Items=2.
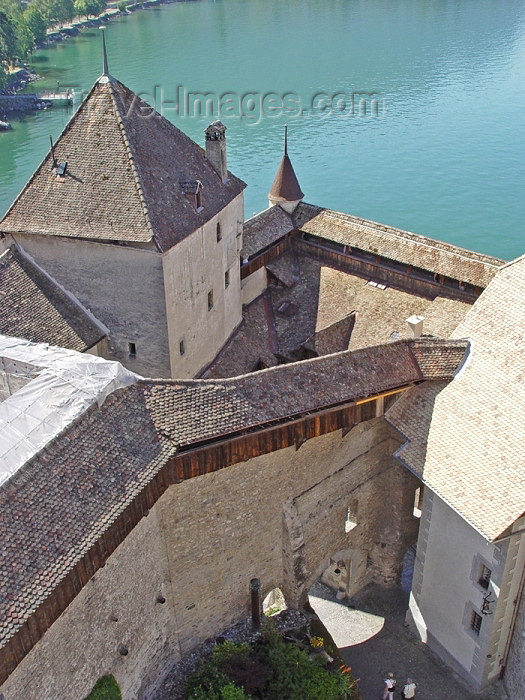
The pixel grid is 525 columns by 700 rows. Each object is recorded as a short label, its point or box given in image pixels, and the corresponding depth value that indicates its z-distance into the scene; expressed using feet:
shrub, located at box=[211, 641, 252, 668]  56.44
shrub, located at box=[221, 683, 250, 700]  53.06
